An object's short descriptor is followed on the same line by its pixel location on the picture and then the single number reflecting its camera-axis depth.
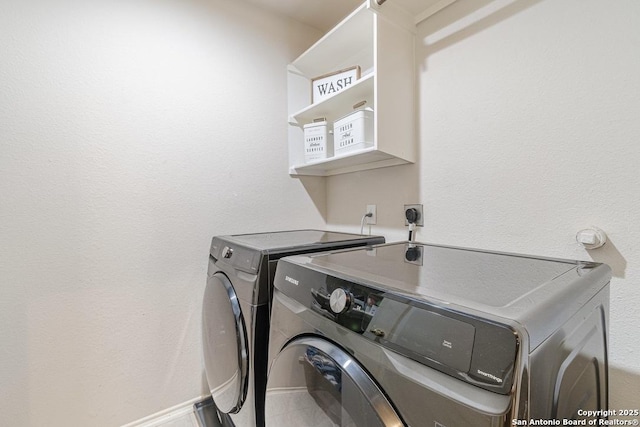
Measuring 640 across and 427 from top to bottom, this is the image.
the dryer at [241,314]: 1.01
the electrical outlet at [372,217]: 1.64
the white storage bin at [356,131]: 1.39
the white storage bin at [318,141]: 1.67
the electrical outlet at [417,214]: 1.40
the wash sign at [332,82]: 1.55
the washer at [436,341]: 0.43
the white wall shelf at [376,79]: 1.28
